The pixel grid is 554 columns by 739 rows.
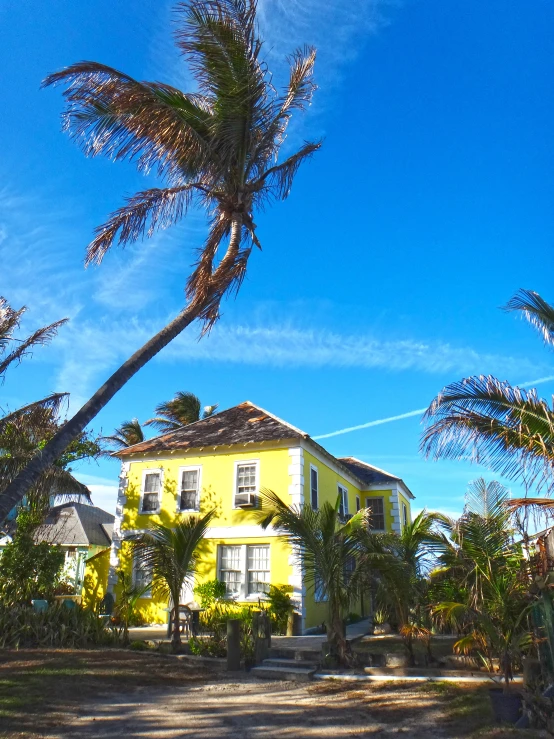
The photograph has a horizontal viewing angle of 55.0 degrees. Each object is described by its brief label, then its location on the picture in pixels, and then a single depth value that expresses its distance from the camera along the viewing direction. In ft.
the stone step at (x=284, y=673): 30.76
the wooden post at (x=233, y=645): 33.91
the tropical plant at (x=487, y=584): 25.99
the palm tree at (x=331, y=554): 32.58
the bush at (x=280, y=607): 50.16
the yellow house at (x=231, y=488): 55.01
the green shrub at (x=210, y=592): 54.34
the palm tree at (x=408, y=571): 31.55
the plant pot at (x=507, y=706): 21.44
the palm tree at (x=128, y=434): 101.18
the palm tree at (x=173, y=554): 39.14
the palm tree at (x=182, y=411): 101.65
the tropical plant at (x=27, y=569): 44.70
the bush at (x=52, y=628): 39.05
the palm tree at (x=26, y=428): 39.70
